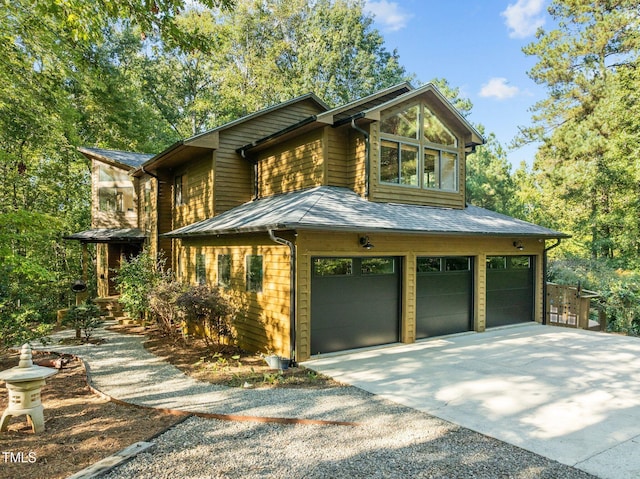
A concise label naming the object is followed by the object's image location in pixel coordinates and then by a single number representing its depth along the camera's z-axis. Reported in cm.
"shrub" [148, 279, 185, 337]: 892
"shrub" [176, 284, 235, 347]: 810
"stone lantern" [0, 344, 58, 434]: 449
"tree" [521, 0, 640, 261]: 1812
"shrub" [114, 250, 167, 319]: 1155
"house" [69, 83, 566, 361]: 764
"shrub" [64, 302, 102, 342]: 992
